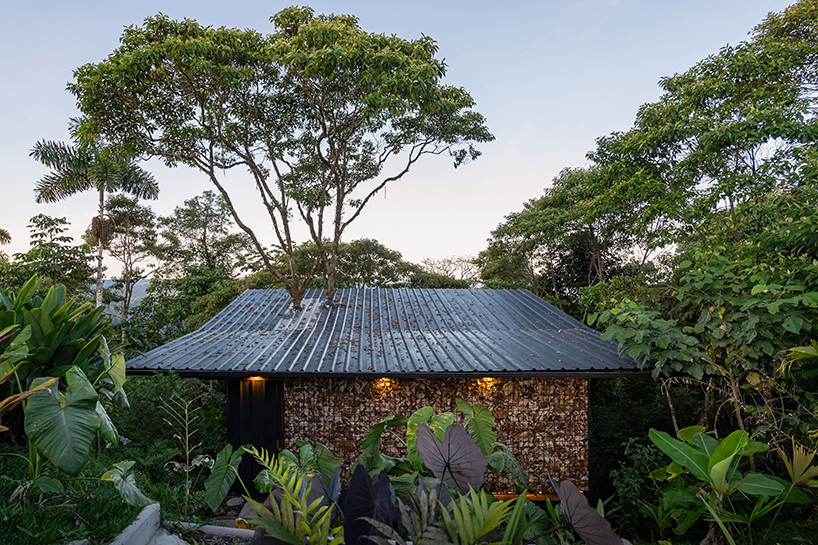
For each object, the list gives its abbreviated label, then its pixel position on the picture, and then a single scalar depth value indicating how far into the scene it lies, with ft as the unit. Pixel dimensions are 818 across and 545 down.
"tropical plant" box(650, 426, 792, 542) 8.57
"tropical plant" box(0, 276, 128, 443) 8.55
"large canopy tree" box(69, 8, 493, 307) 21.08
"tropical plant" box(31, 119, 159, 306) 43.65
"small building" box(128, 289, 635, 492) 15.97
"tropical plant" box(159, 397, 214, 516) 15.89
